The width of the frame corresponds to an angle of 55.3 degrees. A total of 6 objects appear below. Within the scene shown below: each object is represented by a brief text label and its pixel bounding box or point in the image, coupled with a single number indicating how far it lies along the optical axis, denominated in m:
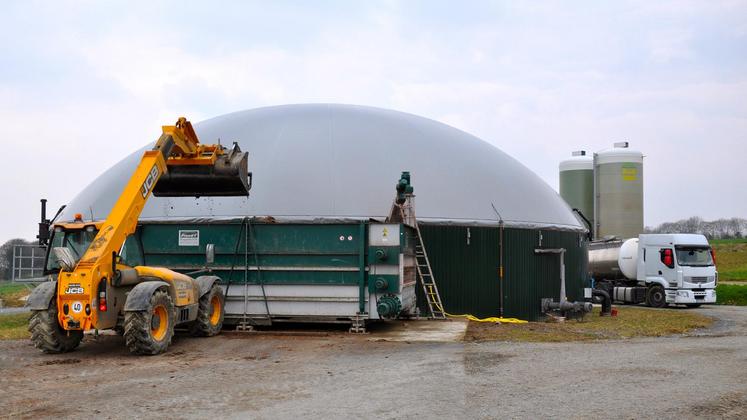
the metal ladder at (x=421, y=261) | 17.42
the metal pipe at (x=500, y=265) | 20.16
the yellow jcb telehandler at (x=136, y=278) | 11.73
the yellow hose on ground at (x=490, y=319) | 18.52
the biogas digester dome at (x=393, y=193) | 18.50
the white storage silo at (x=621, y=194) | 37.09
